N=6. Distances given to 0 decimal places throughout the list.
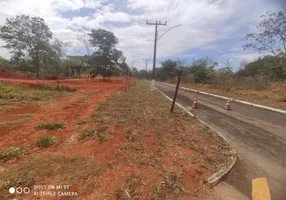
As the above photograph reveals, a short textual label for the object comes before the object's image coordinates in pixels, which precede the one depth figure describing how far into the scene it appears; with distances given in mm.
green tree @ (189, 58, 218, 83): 32188
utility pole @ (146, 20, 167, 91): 17375
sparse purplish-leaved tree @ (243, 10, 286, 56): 14051
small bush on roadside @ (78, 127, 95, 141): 4031
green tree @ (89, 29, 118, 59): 31395
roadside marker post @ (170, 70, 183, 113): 6211
